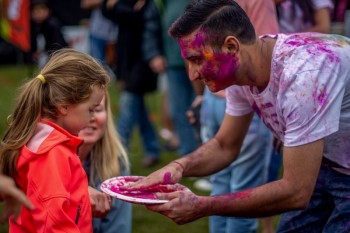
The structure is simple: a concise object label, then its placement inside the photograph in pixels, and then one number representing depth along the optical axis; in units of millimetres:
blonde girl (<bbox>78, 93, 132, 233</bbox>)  4579
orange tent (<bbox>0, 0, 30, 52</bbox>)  10505
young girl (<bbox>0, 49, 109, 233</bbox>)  3551
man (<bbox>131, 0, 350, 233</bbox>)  3600
